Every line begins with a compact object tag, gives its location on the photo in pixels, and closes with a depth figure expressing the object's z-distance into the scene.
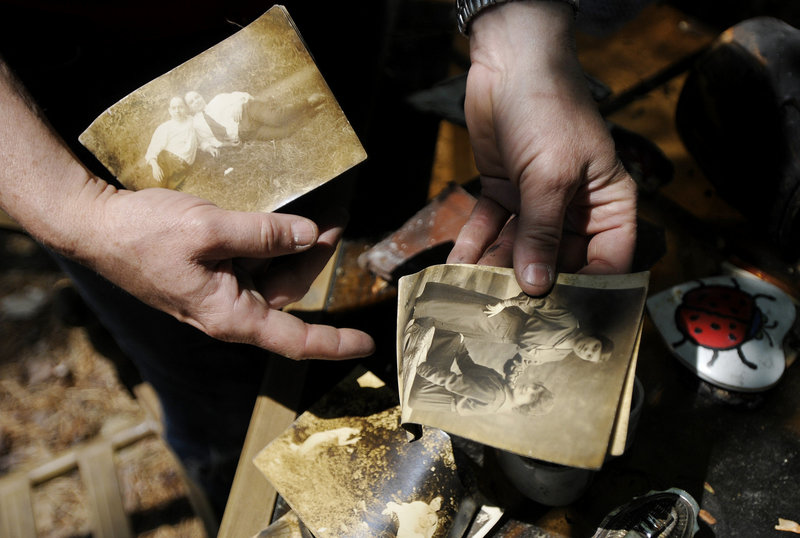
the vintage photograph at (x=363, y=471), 0.53
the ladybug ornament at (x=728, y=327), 0.58
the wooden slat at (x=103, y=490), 0.72
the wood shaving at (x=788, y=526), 0.54
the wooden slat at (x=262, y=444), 0.57
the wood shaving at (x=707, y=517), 0.54
